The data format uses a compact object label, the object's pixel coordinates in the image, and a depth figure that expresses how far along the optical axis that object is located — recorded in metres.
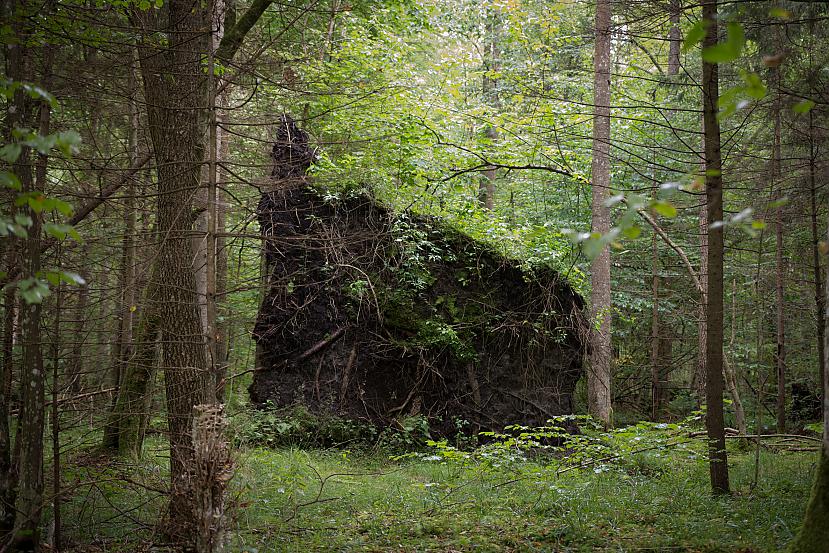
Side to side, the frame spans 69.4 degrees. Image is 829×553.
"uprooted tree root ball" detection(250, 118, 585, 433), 11.91
